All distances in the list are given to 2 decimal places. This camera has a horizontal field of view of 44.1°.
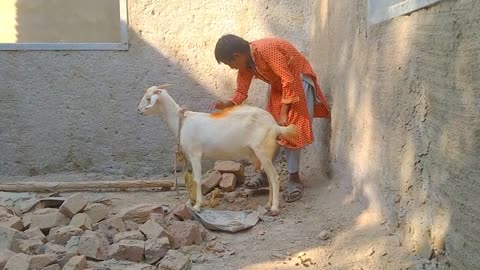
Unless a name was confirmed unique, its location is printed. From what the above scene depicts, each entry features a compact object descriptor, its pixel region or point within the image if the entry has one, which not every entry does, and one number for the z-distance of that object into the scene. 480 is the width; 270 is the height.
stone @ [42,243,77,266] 3.71
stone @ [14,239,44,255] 3.84
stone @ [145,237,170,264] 3.85
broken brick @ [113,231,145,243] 4.02
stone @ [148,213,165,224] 4.32
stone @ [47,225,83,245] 4.04
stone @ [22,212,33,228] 4.30
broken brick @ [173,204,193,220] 4.48
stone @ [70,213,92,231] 4.27
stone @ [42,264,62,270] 3.52
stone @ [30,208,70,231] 4.29
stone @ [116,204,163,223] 4.49
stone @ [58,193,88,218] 4.41
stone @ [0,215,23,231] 4.18
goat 4.64
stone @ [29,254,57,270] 3.51
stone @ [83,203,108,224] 4.51
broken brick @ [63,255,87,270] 3.50
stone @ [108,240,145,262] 3.83
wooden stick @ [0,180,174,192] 5.36
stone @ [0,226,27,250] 3.86
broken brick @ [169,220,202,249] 4.11
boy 4.77
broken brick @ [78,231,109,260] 3.81
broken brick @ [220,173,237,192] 5.36
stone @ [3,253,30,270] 3.46
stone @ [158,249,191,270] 3.71
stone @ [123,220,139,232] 4.32
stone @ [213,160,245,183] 5.59
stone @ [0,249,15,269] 3.54
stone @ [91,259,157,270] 3.66
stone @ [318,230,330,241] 4.08
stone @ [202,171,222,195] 5.34
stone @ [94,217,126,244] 4.26
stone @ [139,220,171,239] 4.04
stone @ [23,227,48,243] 4.04
